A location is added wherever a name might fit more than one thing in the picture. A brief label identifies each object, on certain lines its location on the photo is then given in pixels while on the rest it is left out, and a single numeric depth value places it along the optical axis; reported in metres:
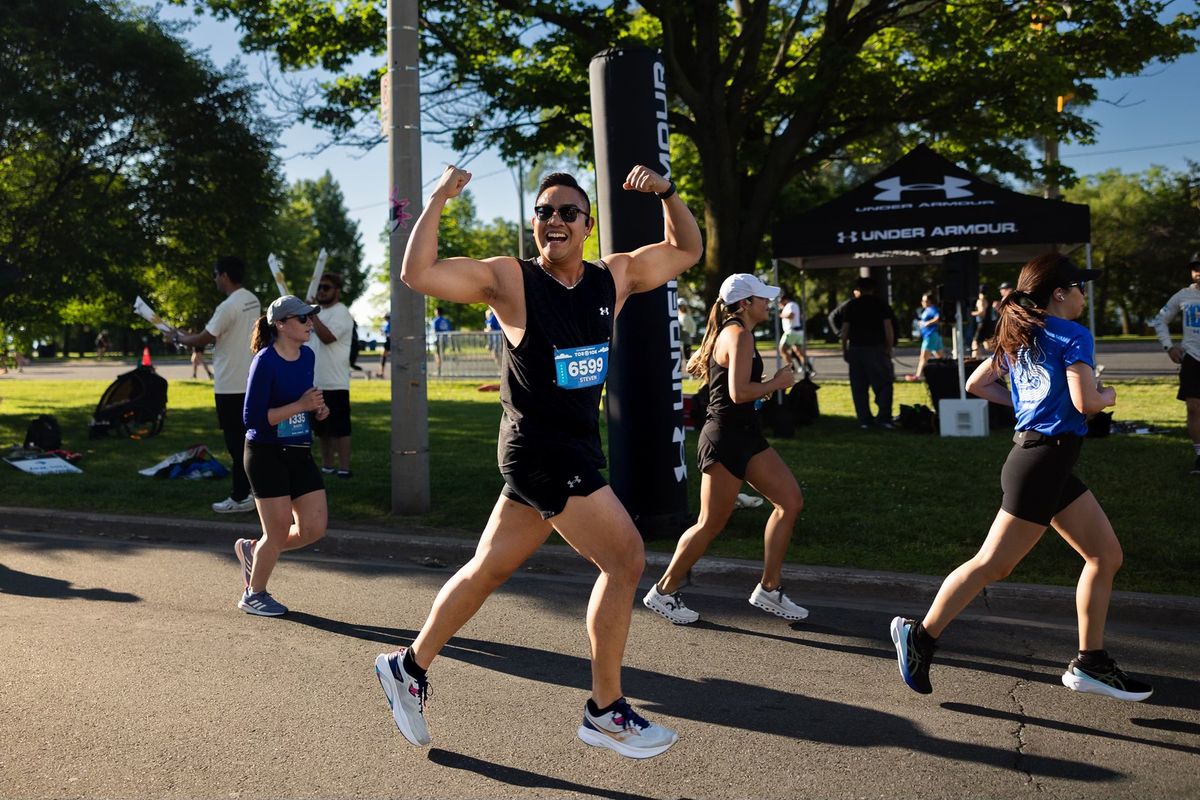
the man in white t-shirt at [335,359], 10.09
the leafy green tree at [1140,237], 52.25
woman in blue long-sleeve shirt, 5.80
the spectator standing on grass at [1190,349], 9.40
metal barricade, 24.80
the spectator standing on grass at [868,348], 13.83
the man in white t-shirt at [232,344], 8.65
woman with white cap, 5.47
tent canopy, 12.58
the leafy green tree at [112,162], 17.22
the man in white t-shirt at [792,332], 21.12
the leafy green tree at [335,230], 99.62
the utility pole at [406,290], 8.15
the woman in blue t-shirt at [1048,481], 4.24
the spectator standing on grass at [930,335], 21.92
